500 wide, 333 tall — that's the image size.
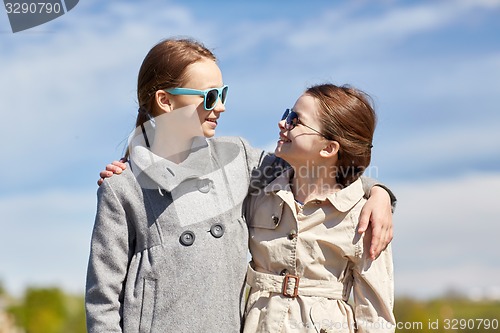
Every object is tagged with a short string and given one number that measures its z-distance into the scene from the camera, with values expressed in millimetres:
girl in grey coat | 3168
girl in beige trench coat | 3287
